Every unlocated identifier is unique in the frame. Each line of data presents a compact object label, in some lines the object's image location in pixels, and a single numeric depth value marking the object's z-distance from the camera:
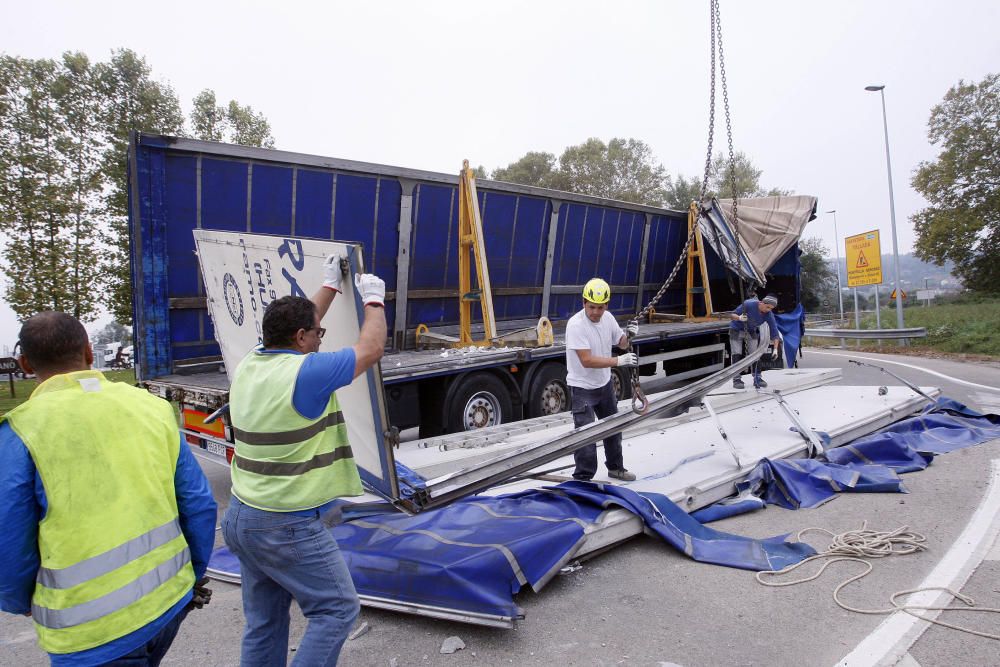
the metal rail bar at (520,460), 3.68
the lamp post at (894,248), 19.95
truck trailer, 5.94
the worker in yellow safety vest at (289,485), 2.23
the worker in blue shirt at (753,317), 9.78
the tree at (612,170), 37.62
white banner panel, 3.19
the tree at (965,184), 27.58
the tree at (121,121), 14.54
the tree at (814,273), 38.69
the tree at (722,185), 37.72
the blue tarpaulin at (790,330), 12.53
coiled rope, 3.61
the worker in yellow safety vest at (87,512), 1.71
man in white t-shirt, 4.84
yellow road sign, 21.95
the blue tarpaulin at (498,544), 3.22
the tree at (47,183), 13.62
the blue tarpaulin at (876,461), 4.96
